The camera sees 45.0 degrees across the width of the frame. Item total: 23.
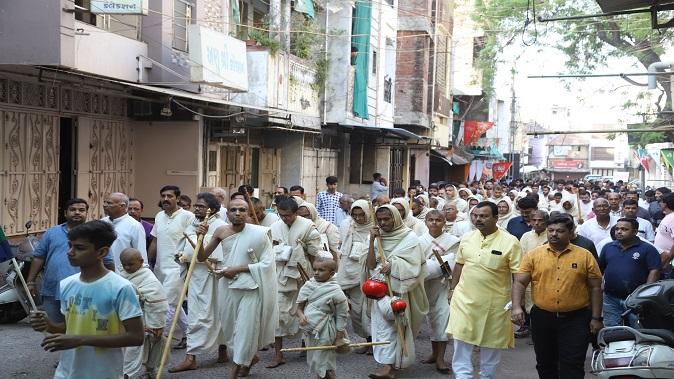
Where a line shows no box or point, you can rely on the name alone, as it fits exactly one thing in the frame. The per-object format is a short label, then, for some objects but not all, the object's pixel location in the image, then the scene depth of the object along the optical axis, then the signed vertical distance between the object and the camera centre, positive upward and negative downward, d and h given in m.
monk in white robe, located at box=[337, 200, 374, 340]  8.66 -1.15
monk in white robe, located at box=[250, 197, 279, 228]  9.20 -0.69
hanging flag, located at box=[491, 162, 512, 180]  36.88 -0.37
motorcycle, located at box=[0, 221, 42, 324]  8.72 -1.54
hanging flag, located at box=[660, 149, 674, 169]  24.61 +0.32
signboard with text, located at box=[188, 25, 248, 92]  14.03 +1.72
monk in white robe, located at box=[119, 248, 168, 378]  6.83 -1.28
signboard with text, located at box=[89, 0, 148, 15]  11.59 +2.07
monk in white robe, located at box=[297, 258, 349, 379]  6.96 -1.38
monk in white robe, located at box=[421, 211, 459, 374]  8.37 -1.29
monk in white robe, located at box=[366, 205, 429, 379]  7.69 -1.09
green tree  26.73 +4.59
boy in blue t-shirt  4.19 -0.82
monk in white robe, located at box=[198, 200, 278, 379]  7.25 -1.19
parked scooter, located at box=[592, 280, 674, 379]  5.86 -1.31
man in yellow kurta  6.73 -1.16
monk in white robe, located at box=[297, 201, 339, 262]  9.20 -0.83
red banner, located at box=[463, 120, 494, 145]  41.44 +1.55
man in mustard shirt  6.23 -1.07
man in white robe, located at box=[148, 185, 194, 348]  8.66 -0.98
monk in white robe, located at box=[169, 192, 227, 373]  7.91 -1.54
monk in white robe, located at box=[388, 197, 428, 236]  9.12 -0.69
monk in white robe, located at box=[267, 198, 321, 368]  8.48 -1.00
